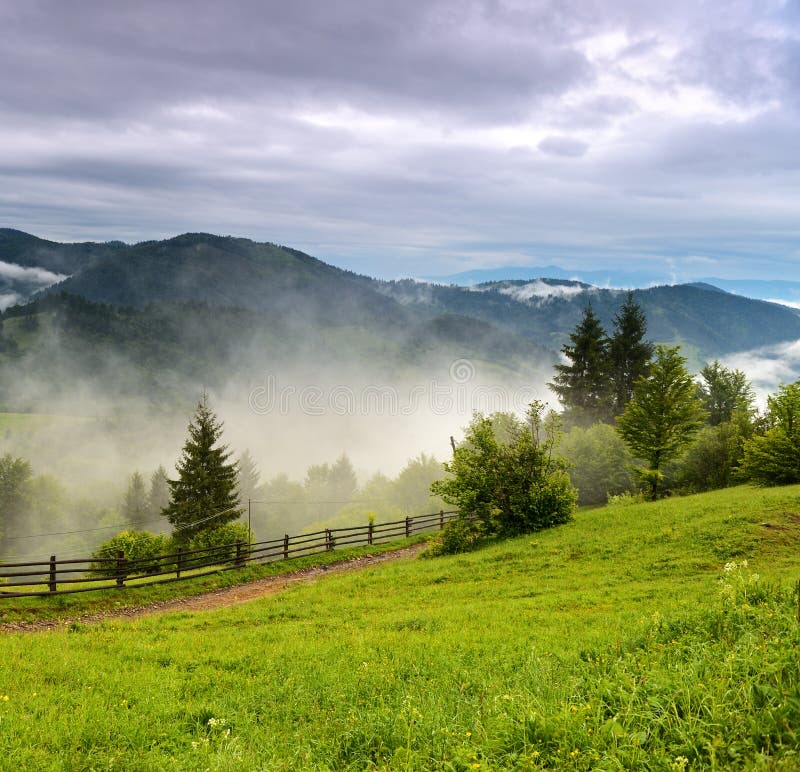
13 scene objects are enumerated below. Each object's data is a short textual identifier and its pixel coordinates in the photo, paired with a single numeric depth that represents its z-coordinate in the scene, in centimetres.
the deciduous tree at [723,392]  7369
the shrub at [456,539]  2988
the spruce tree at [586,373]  7856
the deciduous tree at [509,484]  3055
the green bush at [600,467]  5631
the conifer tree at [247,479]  14575
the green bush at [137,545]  4550
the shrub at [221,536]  4644
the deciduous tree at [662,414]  3988
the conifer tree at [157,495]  13555
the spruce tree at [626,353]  7888
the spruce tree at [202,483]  6097
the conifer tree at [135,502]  13379
